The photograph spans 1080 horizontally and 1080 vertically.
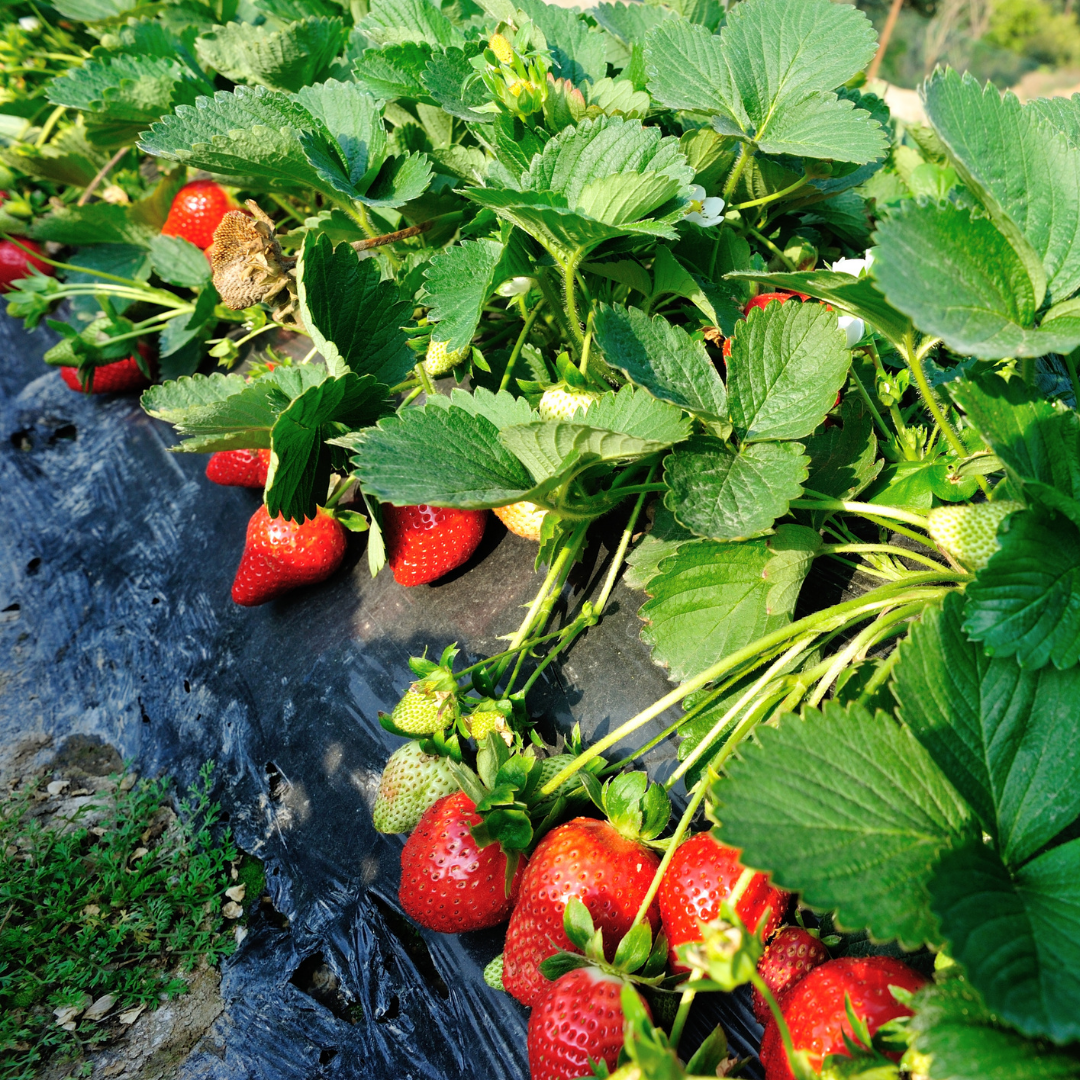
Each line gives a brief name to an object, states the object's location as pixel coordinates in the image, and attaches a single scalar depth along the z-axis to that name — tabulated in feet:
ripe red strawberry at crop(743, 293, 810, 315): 1.17
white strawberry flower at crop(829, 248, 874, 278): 1.17
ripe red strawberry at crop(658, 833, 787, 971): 0.90
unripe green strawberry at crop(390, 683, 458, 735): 1.09
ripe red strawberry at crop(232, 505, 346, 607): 1.36
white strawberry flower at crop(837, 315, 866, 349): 1.11
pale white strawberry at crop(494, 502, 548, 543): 1.18
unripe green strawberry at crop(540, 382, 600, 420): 1.12
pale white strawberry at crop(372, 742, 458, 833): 1.10
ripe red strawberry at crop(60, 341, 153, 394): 2.02
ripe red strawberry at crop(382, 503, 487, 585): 1.26
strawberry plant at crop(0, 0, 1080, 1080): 0.78
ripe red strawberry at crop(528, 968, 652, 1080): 0.86
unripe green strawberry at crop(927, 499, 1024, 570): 0.90
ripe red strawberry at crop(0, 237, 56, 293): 2.47
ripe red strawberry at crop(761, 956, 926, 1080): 0.81
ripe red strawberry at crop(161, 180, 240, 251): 1.89
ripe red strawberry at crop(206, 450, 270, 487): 1.55
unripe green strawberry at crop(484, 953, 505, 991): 1.00
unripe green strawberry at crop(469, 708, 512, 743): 1.07
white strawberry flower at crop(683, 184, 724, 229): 1.17
